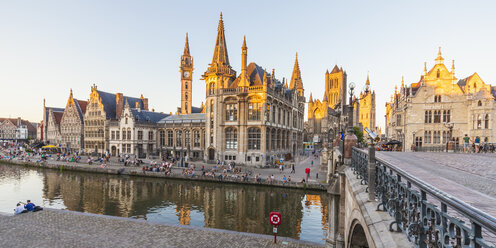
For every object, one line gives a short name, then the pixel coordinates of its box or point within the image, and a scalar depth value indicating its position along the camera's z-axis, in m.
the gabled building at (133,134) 57.38
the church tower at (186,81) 72.88
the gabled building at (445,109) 32.94
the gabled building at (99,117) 62.56
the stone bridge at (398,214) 2.31
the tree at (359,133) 87.12
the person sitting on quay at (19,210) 17.69
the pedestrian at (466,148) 25.02
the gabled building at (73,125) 68.06
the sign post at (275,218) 14.34
